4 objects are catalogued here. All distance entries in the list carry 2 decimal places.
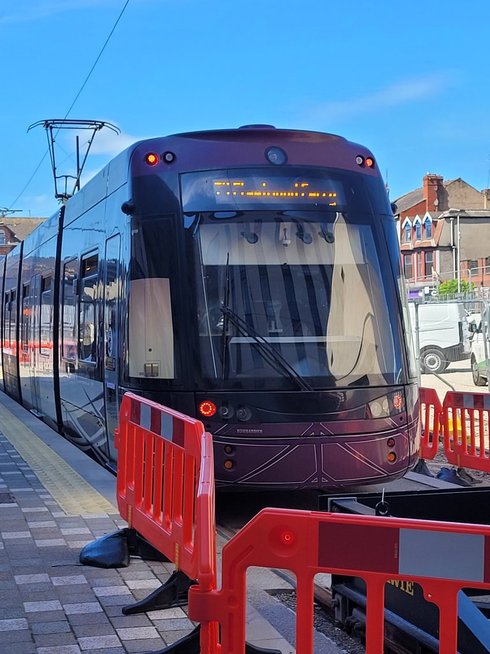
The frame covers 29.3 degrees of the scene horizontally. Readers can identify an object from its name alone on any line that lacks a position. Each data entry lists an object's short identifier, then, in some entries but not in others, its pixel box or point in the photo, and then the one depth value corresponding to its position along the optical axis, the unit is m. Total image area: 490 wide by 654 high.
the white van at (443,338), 29.66
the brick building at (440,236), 66.94
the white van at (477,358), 23.62
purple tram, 7.48
